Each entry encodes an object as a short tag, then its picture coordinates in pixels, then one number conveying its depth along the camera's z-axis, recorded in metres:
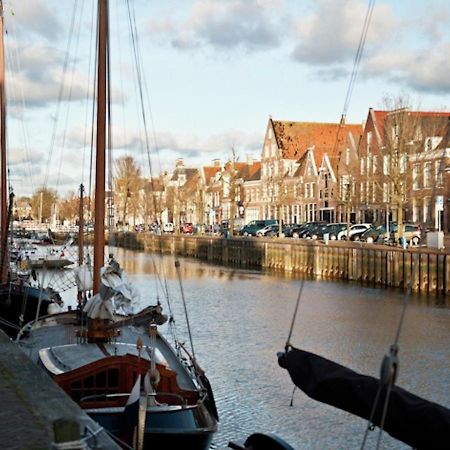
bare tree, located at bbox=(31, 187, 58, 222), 127.57
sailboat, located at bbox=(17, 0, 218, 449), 10.50
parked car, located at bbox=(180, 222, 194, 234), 102.31
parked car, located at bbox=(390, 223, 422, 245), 50.52
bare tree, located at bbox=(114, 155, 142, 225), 76.50
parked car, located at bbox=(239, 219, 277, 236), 83.88
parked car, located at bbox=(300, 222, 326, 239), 67.49
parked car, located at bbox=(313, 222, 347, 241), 63.81
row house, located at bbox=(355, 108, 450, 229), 47.47
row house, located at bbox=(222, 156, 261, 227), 104.26
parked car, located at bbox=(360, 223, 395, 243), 54.38
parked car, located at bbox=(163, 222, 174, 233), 110.88
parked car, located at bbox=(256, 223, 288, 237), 78.69
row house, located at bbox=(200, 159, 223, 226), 123.19
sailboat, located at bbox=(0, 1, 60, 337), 24.36
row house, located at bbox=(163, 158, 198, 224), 113.12
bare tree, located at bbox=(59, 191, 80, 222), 118.58
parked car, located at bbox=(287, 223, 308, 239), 69.80
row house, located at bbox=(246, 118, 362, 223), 83.62
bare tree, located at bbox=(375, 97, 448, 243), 47.84
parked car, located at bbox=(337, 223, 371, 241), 61.19
